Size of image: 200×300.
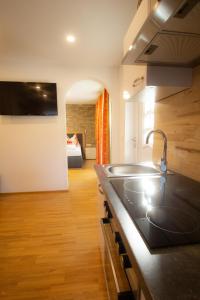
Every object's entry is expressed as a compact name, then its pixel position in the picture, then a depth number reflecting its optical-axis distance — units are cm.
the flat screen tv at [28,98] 285
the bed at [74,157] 532
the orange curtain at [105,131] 433
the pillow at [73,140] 617
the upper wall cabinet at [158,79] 105
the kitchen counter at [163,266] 36
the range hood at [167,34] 58
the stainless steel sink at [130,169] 138
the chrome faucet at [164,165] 115
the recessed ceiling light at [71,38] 208
